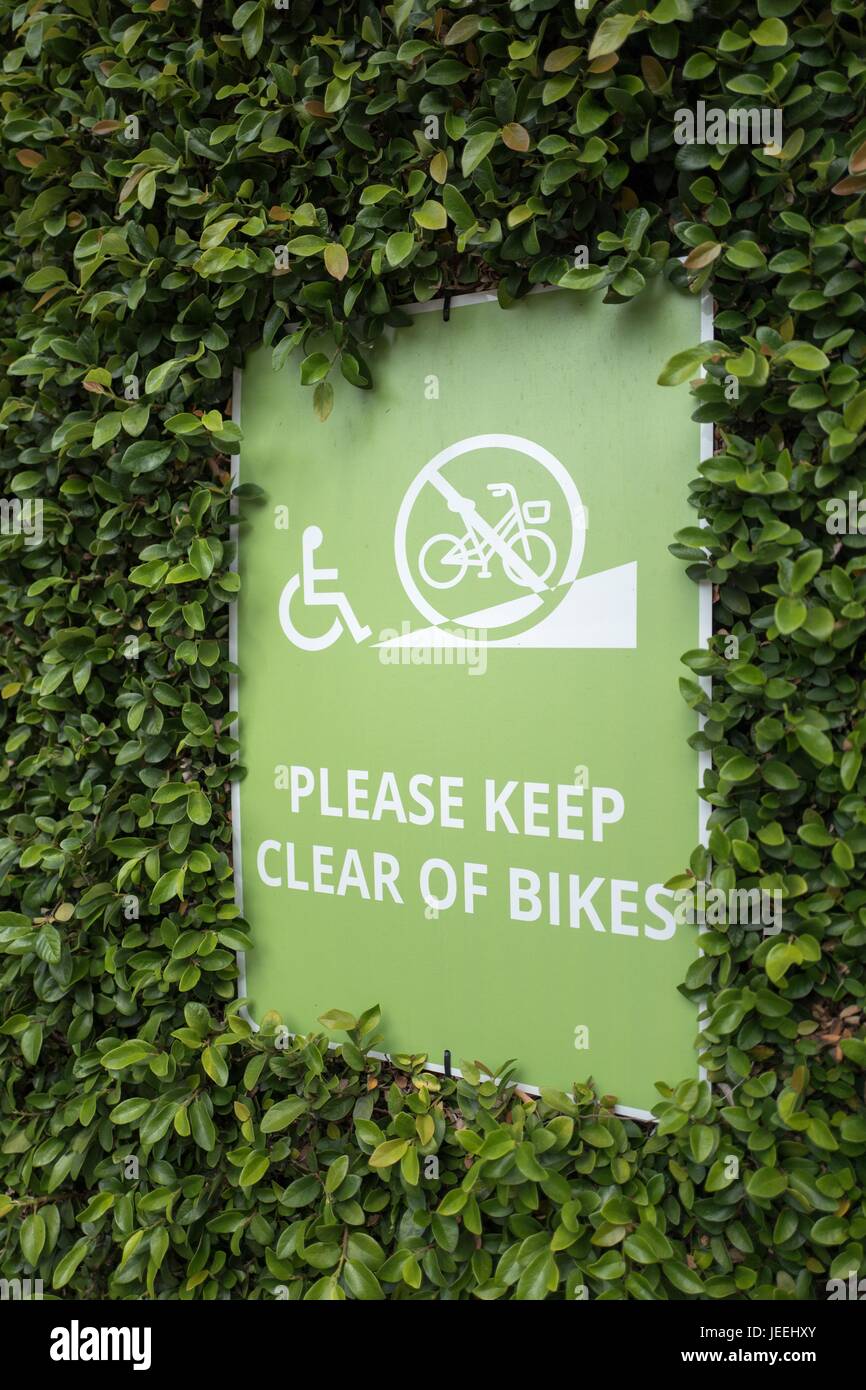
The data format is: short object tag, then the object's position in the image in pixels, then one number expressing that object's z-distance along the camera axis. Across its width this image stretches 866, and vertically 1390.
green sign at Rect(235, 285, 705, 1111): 1.52
